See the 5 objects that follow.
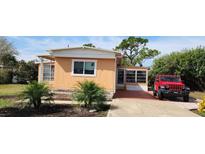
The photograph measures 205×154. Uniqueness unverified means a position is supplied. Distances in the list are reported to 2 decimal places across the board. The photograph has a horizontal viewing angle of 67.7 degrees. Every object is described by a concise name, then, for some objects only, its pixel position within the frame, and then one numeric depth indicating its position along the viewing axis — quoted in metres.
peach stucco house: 9.33
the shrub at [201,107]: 6.57
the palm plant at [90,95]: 6.53
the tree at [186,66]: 11.63
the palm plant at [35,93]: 6.47
